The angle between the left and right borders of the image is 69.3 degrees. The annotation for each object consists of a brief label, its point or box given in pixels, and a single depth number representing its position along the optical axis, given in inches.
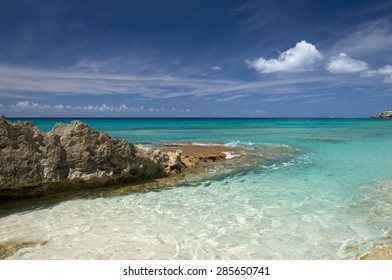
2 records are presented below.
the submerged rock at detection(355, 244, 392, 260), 184.7
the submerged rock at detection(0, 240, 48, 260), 210.7
